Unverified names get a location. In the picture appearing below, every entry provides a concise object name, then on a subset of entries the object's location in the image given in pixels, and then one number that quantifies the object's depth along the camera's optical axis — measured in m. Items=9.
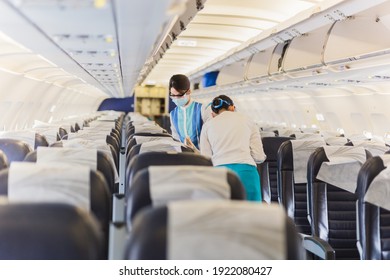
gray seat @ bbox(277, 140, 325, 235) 6.27
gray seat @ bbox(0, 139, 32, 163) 6.16
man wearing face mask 6.49
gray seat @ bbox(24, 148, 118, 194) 4.55
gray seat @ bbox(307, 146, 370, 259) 5.43
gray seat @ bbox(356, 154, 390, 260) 4.31
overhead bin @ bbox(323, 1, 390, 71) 7.63
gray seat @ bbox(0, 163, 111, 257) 3.22
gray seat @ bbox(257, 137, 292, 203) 7.97
